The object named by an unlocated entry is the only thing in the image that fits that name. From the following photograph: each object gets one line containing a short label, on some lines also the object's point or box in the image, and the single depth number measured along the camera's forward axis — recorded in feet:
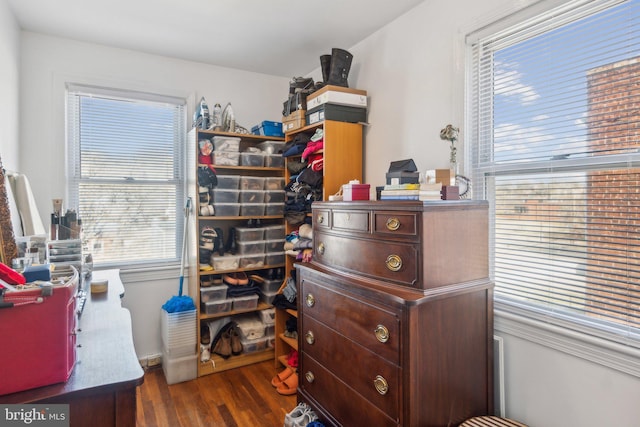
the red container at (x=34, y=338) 2.93
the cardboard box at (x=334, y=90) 7.92
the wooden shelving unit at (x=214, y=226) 9.34
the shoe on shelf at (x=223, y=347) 9.67
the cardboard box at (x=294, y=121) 8.91
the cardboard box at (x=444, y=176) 5.21
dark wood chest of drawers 4.46
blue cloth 9.09
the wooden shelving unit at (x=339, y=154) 7.97
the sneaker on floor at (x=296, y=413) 6.36
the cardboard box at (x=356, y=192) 5.90
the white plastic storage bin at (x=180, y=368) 8.91
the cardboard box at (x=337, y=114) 7.99
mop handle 9.77
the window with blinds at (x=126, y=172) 9.14
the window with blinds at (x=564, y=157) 4.27
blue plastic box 10.19
